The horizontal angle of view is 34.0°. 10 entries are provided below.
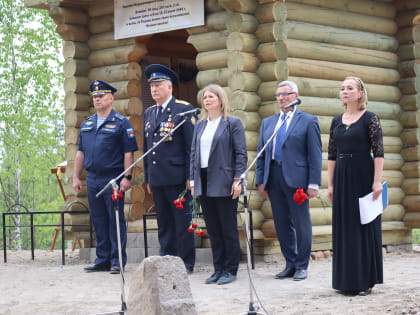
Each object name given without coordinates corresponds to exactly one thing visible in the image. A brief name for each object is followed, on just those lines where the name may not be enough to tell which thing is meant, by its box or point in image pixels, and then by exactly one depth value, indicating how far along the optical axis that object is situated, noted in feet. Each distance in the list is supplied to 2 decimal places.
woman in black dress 17.51
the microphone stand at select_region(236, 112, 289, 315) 15.02
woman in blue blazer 19.94
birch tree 61.00
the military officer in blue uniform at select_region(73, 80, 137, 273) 23.88
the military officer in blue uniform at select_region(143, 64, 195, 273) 22.12
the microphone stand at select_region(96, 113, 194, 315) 15.40
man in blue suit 20.49
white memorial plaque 26.17
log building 25.11
